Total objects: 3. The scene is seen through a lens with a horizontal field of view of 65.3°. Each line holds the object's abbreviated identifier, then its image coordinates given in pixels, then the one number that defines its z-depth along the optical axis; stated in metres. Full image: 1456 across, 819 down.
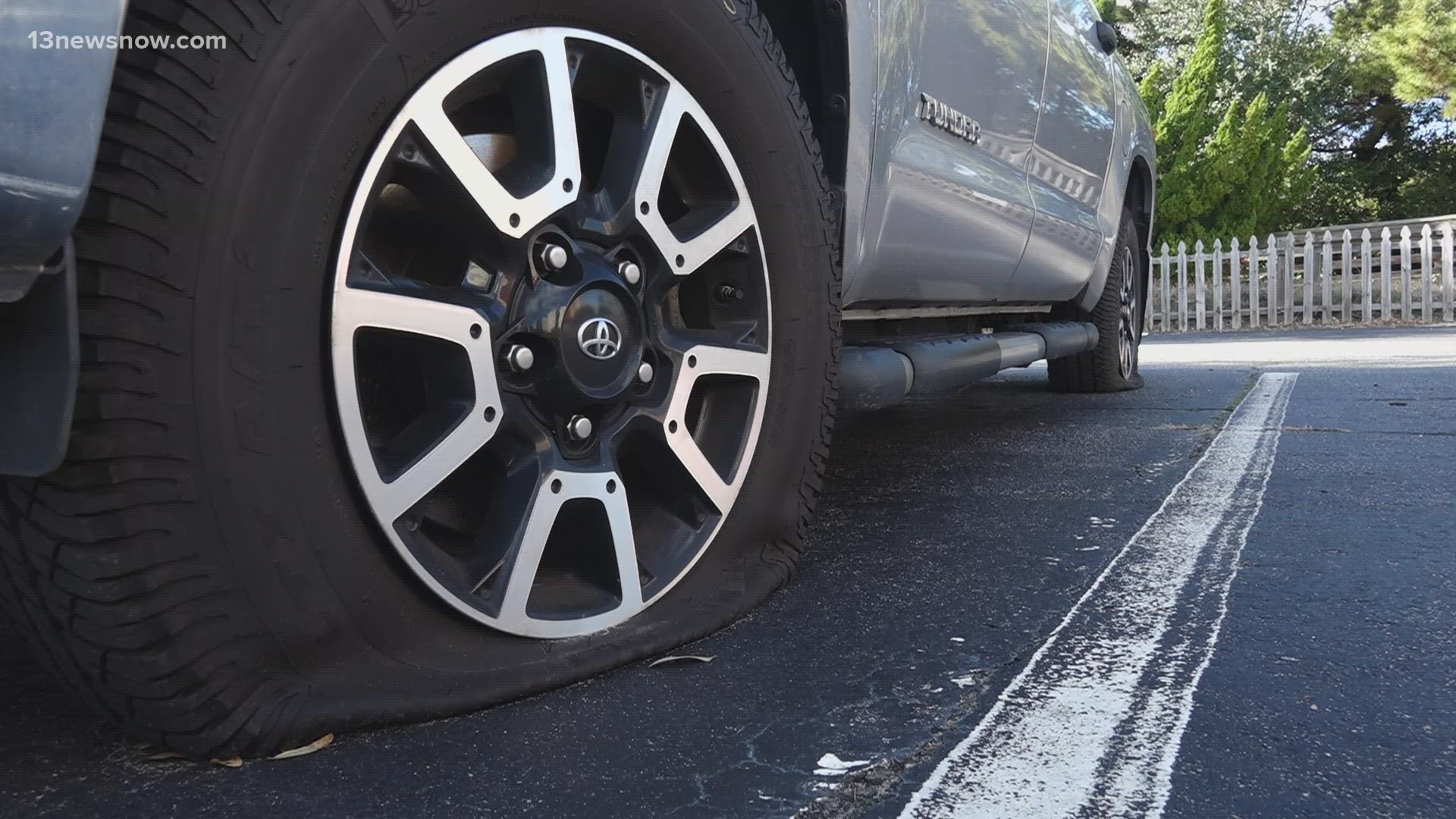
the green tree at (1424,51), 20.72
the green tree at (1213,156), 18.91
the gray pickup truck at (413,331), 1.10
